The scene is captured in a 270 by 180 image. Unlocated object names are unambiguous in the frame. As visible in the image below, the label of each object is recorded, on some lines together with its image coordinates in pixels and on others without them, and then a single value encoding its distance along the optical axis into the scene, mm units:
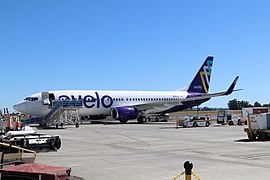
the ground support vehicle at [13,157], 7914
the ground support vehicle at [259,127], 19281
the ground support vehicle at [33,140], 12688
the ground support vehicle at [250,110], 42778
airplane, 39812
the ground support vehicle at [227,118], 41850
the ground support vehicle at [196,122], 35188
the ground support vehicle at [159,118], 54094
